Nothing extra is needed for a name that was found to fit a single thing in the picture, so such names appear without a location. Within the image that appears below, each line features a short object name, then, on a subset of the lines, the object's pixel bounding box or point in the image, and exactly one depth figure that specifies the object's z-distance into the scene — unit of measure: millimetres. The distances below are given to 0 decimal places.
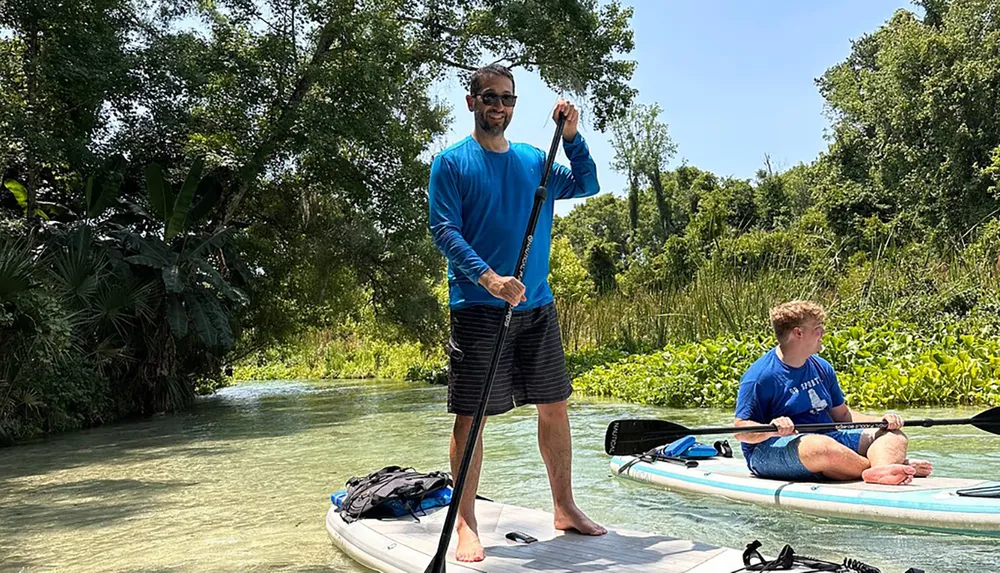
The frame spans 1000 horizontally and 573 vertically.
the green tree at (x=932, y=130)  23891
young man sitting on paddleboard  4625
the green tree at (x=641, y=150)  49406
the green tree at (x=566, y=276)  25531
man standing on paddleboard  3438
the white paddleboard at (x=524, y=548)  3092
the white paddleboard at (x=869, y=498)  3969
